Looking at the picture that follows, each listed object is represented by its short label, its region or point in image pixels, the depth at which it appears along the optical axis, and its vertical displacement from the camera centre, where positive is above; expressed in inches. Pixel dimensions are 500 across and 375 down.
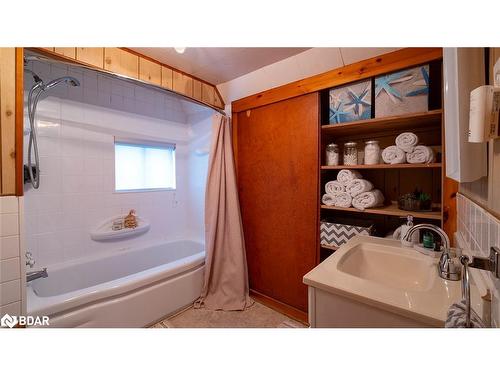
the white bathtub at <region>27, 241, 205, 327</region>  39.2 -25.9
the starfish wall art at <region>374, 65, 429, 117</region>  37.6 +18.6
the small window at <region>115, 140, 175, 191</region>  73.7 +8.9
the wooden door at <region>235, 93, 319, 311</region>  51.6 -1.9
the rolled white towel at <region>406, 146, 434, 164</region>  37.7 +5.8
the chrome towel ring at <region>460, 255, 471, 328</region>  15.3 -7.9
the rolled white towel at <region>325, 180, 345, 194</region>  47.9 -0.3
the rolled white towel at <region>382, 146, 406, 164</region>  40.3 +6.2
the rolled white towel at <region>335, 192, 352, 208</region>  46.8 -3.4
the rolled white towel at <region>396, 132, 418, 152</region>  39.2 +8.8
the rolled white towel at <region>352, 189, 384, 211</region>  43.8 -3.2
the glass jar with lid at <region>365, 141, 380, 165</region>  43.9 +7.2
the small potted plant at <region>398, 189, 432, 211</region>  40.1 -3.4
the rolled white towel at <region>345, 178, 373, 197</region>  44.9 -0.1
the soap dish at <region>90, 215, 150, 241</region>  65.4 -15.4
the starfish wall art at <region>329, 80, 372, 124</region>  44.0 +19.3
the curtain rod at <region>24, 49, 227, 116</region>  32.9 +22.6
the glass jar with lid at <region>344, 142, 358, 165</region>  47.4 +7.7
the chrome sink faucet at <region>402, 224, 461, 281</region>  25.2 -10.4
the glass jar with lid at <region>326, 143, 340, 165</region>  49.8 +8.0
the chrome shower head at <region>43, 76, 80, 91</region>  47.2 +25.7
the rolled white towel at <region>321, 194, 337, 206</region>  48.8 -3.3
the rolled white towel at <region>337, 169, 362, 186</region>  46.6 +2.3
